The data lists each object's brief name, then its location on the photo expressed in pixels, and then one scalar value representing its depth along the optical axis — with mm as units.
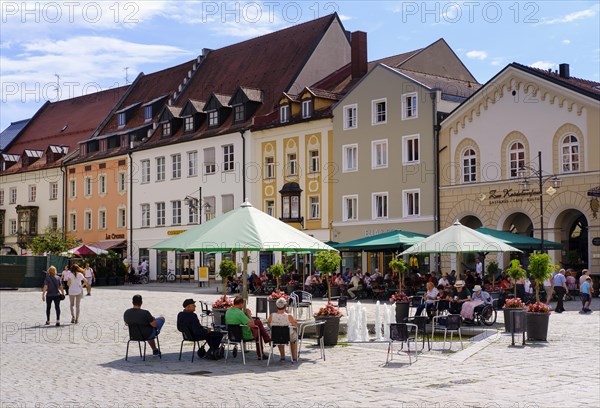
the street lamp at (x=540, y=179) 34969
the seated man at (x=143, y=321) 15969
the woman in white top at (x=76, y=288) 23438
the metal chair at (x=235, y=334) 15383
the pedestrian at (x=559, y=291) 27025
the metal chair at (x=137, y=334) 15938
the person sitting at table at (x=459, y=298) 21781
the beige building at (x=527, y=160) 36594
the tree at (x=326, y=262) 29688
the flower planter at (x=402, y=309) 21797
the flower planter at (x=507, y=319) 19453
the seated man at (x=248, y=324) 15671
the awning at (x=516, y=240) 31959
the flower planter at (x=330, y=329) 17719
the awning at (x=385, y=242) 32688
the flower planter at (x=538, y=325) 18703
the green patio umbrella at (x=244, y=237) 17109
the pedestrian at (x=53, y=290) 22562
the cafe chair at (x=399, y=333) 15312
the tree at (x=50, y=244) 58188
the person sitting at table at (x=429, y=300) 21750
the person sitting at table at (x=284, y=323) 15438
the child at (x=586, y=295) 27109
